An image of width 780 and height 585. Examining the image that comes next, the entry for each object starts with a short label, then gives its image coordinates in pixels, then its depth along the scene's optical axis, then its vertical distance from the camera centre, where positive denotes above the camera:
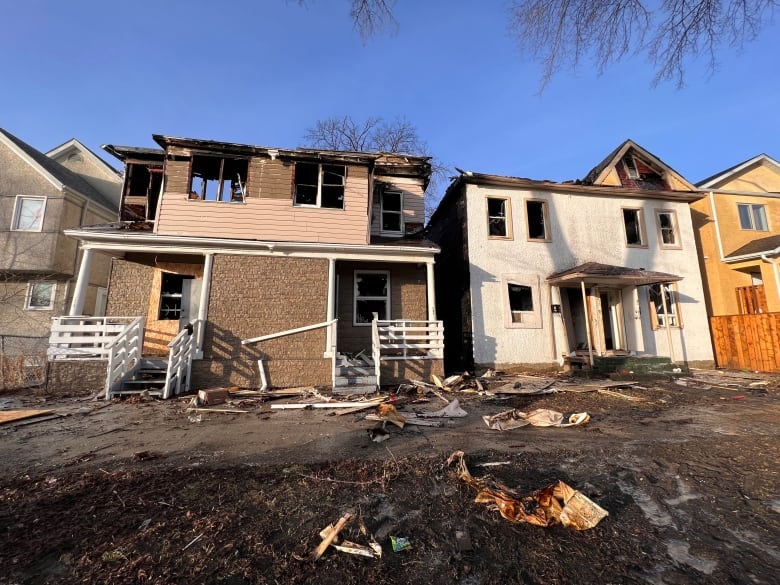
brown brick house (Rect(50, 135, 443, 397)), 8.32 +2.00
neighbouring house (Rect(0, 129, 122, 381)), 13.96 +4.06
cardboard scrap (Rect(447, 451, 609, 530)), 2.57 -1.38
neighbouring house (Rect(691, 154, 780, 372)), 11.56 +3.22
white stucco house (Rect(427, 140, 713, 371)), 10.99 +2.15
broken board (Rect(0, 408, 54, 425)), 5.56 -1.30
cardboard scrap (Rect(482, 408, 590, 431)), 5.31 -1.33
